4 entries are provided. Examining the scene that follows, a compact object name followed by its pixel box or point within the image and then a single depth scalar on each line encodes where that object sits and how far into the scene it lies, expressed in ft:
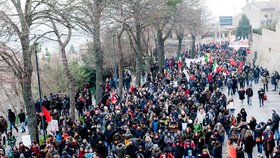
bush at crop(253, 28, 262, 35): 177.58
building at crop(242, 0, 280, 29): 309.22
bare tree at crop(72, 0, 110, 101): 80.14
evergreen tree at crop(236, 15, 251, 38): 240.73
